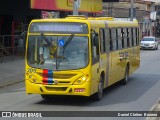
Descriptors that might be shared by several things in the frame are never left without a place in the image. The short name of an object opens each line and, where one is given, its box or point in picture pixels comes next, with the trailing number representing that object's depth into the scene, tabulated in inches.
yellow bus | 523.5
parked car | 1968.5
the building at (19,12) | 1289.2
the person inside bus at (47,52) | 534.3
